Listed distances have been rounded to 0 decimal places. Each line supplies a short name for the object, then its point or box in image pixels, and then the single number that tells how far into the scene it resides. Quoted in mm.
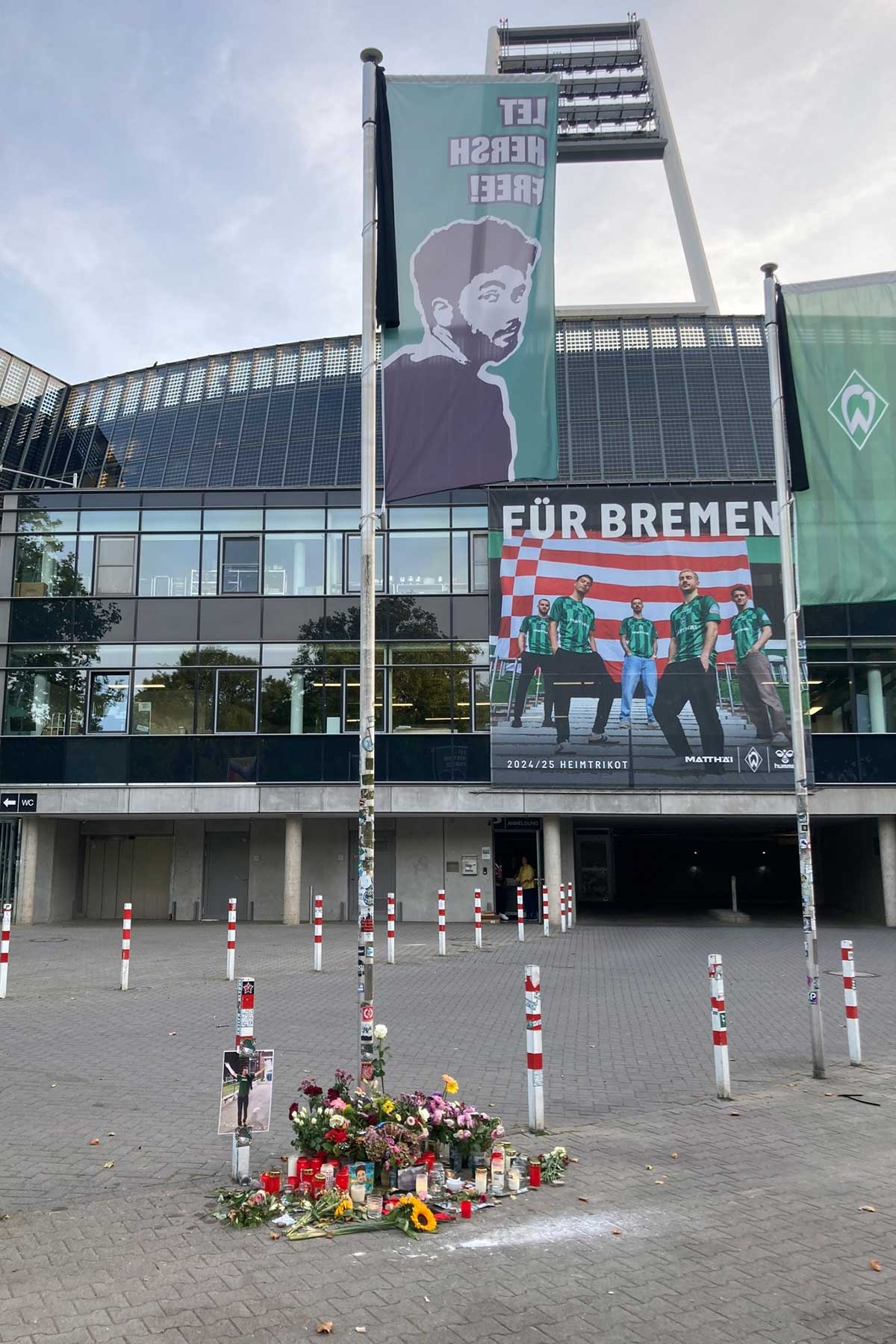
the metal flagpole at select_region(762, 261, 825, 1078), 9660
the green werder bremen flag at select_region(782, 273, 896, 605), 10117
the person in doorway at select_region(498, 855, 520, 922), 29938
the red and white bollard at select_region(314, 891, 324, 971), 17031
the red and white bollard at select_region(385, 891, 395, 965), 17703
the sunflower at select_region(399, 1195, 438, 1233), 5520
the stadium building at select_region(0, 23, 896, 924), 27422
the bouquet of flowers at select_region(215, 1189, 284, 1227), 5523
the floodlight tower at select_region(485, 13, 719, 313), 49406
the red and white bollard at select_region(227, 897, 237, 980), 15742
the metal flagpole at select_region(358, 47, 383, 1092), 6875
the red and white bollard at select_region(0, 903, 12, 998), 13664
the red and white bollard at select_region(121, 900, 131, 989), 14453
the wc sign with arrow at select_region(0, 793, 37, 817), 27312
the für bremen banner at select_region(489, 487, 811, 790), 26875
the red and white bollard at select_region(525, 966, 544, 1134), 7406
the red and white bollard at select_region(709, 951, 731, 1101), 8578
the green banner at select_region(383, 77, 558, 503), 8156
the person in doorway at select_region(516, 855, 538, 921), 28953
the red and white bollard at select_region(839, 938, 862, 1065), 9898
